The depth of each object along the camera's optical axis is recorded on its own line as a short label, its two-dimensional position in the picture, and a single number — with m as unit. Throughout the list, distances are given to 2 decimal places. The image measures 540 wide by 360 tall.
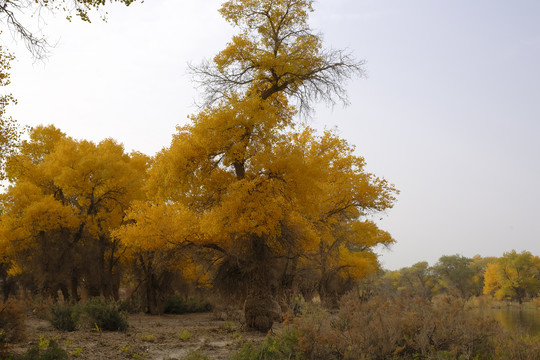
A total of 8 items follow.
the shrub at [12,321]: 10.13
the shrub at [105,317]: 14.00
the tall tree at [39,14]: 9.52
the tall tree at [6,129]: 13.74
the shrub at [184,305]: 27.97
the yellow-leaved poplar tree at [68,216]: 25.62
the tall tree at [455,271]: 80.56
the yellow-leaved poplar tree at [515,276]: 60.00
